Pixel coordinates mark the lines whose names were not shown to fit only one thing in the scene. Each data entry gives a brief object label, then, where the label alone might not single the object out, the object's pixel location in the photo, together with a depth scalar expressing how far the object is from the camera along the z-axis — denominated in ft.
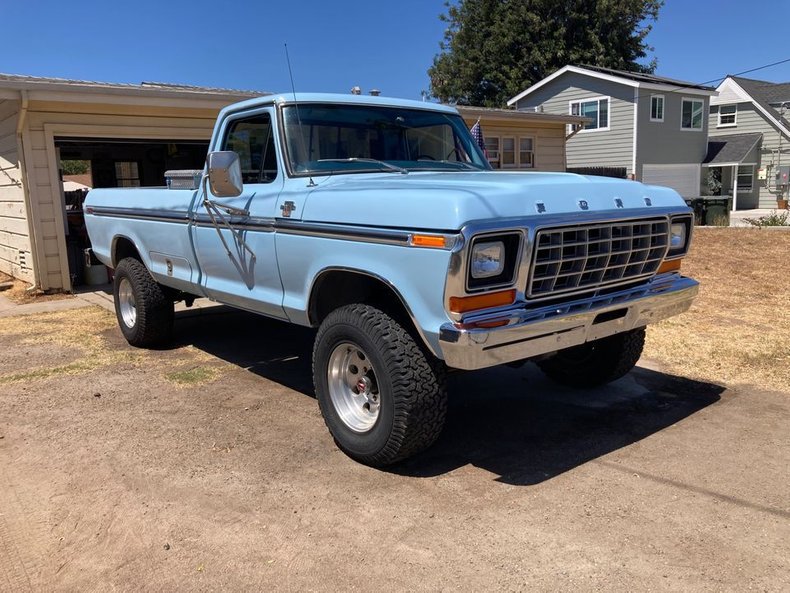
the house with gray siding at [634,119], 84.10
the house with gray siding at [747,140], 96.43
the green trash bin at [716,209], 62.61
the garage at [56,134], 30.68
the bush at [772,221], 54.08
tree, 113.19
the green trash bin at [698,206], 62.69
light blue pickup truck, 11.06
